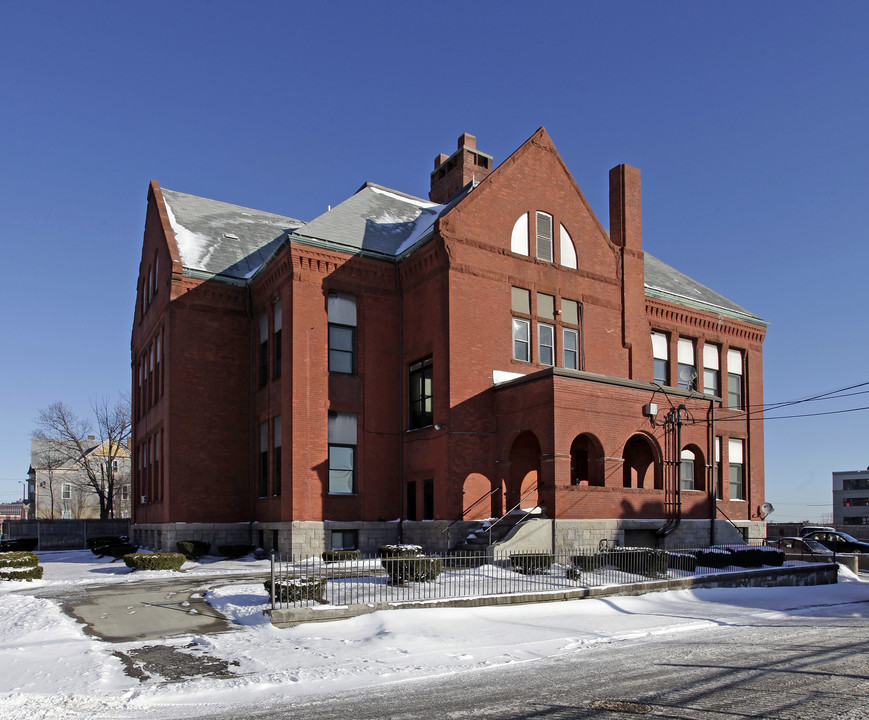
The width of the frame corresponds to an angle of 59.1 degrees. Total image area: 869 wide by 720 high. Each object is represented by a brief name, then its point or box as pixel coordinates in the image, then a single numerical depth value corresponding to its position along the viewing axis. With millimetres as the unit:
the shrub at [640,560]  20422
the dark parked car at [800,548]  34531
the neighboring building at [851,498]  122062
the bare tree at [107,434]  62800
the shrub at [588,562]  20109
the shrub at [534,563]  19859
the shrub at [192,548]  29266
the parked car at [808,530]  47716
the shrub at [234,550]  29609
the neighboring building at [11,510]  179875
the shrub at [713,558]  23047
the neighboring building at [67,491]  97812
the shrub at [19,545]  36156
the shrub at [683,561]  22203
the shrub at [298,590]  15070
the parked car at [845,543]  40812
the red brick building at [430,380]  26375
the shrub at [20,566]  23203
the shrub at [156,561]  25141
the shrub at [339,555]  23953
